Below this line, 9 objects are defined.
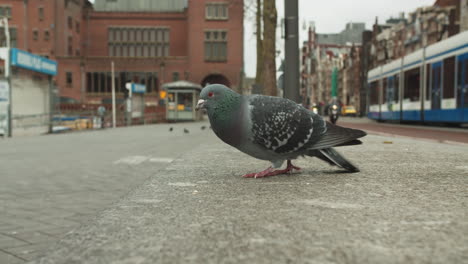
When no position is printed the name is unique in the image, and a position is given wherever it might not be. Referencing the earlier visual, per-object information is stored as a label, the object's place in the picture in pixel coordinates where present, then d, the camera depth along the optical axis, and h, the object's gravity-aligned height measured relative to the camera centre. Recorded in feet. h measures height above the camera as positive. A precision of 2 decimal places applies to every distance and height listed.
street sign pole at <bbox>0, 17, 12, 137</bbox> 57.60 +1.59
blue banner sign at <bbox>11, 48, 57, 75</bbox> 58.34 +5.53
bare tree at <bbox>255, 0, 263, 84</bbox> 67.32 +9.84
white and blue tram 48.01 +2.71
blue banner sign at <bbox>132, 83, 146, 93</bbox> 109.21 +3.97
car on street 190.60 -1.62
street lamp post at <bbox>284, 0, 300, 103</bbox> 26.33 +3.09
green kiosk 123.24 +1.72
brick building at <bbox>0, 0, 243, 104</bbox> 177.68 +23.36
